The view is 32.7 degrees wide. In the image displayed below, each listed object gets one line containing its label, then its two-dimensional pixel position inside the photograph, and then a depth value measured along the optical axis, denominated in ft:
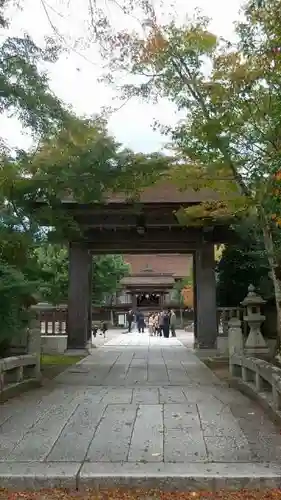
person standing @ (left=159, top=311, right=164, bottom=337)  92.30
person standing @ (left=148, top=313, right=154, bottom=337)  98.11
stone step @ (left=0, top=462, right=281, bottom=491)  13.80
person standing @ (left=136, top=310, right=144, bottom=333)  110.16
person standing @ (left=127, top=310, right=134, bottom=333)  106.67
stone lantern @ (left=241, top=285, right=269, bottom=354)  40.52
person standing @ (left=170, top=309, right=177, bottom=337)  92.70
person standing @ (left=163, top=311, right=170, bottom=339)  88.74
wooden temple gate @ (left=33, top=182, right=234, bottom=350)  47.06
